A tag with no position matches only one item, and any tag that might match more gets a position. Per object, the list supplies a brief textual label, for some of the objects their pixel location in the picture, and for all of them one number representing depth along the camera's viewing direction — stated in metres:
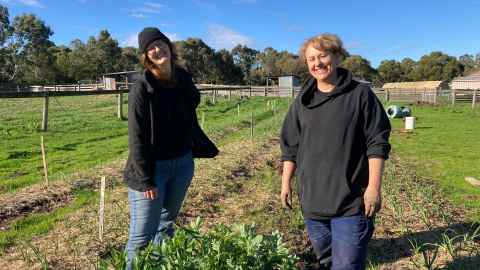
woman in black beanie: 1.94
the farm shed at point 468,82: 42.67
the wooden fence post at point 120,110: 12.68
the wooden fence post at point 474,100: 18.93
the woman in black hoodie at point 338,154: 1.80
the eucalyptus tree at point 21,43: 52.22
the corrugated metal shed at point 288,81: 37.25
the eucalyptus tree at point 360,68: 66.31
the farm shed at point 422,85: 51.31
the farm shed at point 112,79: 41.02
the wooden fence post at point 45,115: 9.51
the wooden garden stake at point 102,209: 2.83
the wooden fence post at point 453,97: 20.27
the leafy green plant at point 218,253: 1.63
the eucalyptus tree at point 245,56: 78.06
